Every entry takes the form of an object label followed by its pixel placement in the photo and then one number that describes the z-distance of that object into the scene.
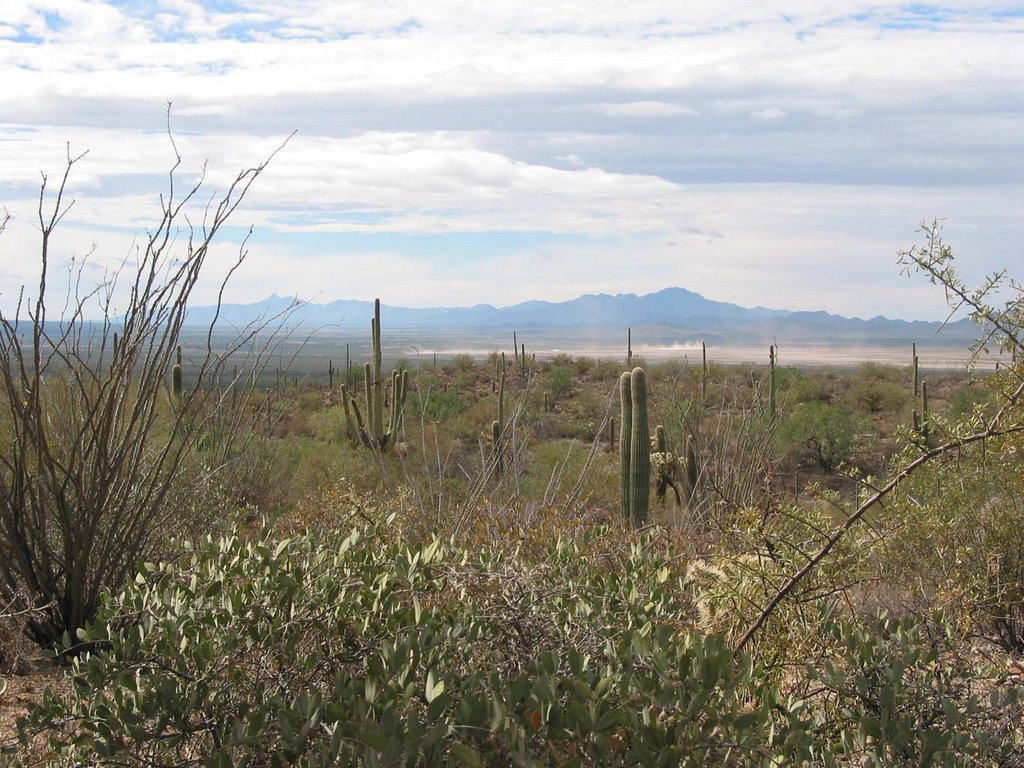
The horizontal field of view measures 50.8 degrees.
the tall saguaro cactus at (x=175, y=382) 12.92
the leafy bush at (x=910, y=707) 2.62
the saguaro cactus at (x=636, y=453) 11.52
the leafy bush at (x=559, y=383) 36.53
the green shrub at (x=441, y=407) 25.02
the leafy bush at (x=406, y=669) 2.39
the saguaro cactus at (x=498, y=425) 16.52
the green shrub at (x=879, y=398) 31.55
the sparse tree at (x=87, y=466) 5.31
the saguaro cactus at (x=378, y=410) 16.70
